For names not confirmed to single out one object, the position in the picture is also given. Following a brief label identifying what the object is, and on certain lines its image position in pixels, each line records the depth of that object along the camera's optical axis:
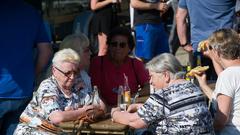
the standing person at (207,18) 9.91
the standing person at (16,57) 7.35
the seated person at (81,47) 7.92
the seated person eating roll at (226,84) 6.92
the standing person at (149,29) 11.17
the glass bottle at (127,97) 7.51
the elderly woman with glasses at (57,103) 6.86
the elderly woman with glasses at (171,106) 6.35
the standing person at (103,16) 11.79
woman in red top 8.73
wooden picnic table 6.58
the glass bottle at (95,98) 7.37
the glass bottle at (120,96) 7.63
